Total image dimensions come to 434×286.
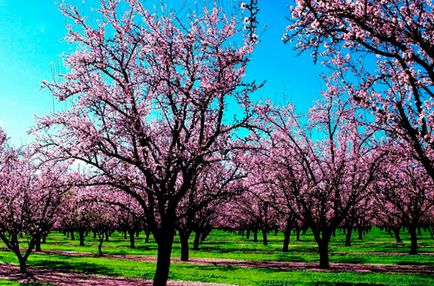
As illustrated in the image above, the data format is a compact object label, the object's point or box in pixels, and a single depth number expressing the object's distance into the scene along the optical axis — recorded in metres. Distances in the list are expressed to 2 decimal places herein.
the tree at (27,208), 26.97
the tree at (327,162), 27.38
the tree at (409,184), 32.13
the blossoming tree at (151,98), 16.08
